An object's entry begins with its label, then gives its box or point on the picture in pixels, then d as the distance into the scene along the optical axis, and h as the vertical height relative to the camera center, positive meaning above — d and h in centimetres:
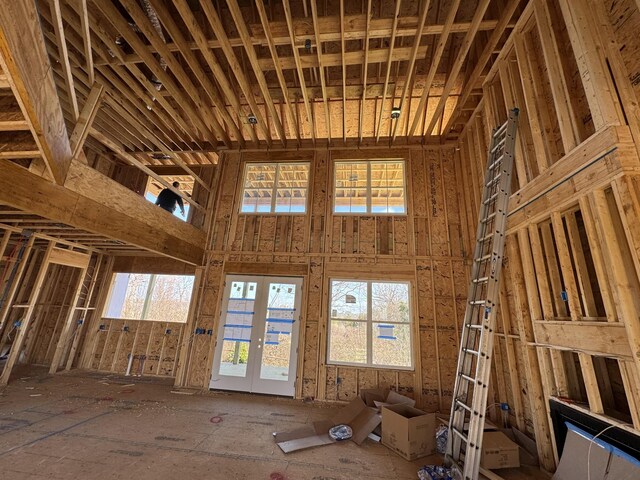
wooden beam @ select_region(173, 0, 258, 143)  398 +420
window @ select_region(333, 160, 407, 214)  661 +321
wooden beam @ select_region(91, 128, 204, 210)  376 +234
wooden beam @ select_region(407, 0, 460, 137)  379 +417
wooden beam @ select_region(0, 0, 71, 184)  164 +160
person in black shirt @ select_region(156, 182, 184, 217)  624 +242
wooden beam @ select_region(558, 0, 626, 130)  262 +263
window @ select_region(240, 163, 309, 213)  694 +323
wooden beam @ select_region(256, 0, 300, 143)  386 +418
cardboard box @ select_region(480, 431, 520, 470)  320 -144
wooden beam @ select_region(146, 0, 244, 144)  411 +426
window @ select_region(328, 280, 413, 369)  561 -7
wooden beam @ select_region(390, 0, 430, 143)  379 +421
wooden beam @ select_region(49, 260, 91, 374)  645 -59
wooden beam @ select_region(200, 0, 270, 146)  391 +419
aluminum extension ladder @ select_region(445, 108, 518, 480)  291 +27
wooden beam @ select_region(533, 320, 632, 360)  241 -5
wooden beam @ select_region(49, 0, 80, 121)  256 +252
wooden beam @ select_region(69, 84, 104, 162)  350 +233
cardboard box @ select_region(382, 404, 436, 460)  342 -139
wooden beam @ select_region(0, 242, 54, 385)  544 -45
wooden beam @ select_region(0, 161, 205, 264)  303 +132
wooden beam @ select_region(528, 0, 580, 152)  304 +289
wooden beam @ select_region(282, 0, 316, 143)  390 +418
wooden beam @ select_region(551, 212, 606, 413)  267 +36
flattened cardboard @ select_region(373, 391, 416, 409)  456 -129
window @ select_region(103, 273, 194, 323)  719 +31
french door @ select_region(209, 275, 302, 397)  574 -44
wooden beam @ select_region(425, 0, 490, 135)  379 +419
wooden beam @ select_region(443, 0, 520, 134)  391 +433
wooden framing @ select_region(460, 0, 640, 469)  245 +123
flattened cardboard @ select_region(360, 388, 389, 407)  493 -131
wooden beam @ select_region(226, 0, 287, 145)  386 +419
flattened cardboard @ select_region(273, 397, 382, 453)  362 -155
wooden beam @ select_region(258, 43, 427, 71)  466 +442
